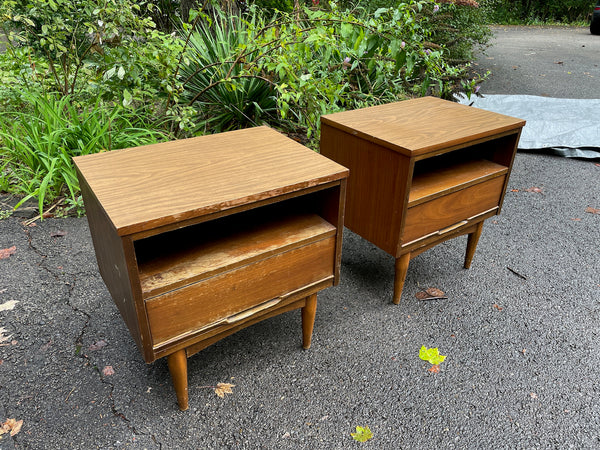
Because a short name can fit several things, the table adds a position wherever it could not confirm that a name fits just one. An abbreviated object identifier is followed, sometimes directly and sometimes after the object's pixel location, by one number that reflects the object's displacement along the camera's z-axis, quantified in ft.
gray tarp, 12.04
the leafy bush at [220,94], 10.61
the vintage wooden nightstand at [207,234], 3.82
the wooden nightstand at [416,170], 5.44
